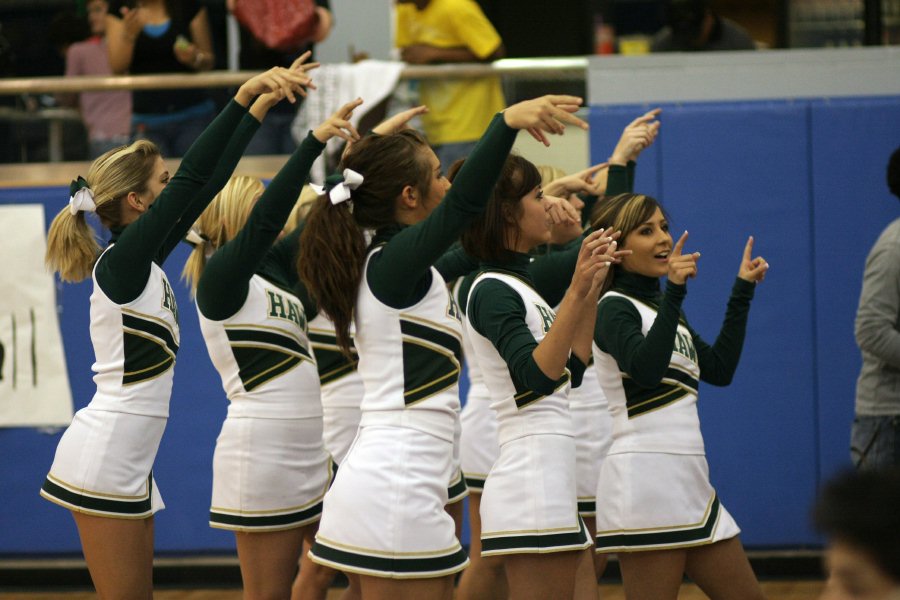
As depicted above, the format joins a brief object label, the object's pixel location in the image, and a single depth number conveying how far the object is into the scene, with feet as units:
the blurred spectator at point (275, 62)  36.32
